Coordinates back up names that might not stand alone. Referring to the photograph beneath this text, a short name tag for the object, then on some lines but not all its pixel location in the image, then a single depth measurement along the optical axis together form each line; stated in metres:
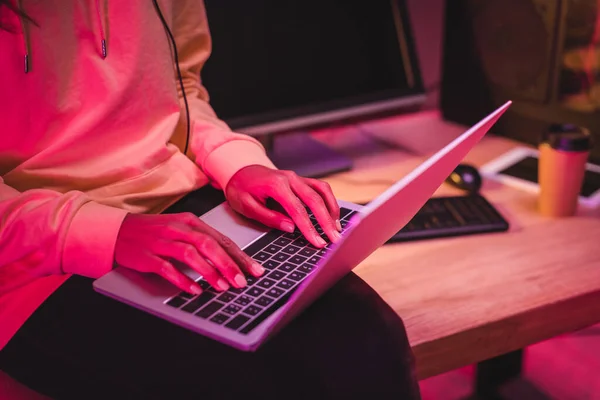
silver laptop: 0.53
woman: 0.55
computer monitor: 1.11
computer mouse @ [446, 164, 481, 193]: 1.05
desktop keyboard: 0.92
